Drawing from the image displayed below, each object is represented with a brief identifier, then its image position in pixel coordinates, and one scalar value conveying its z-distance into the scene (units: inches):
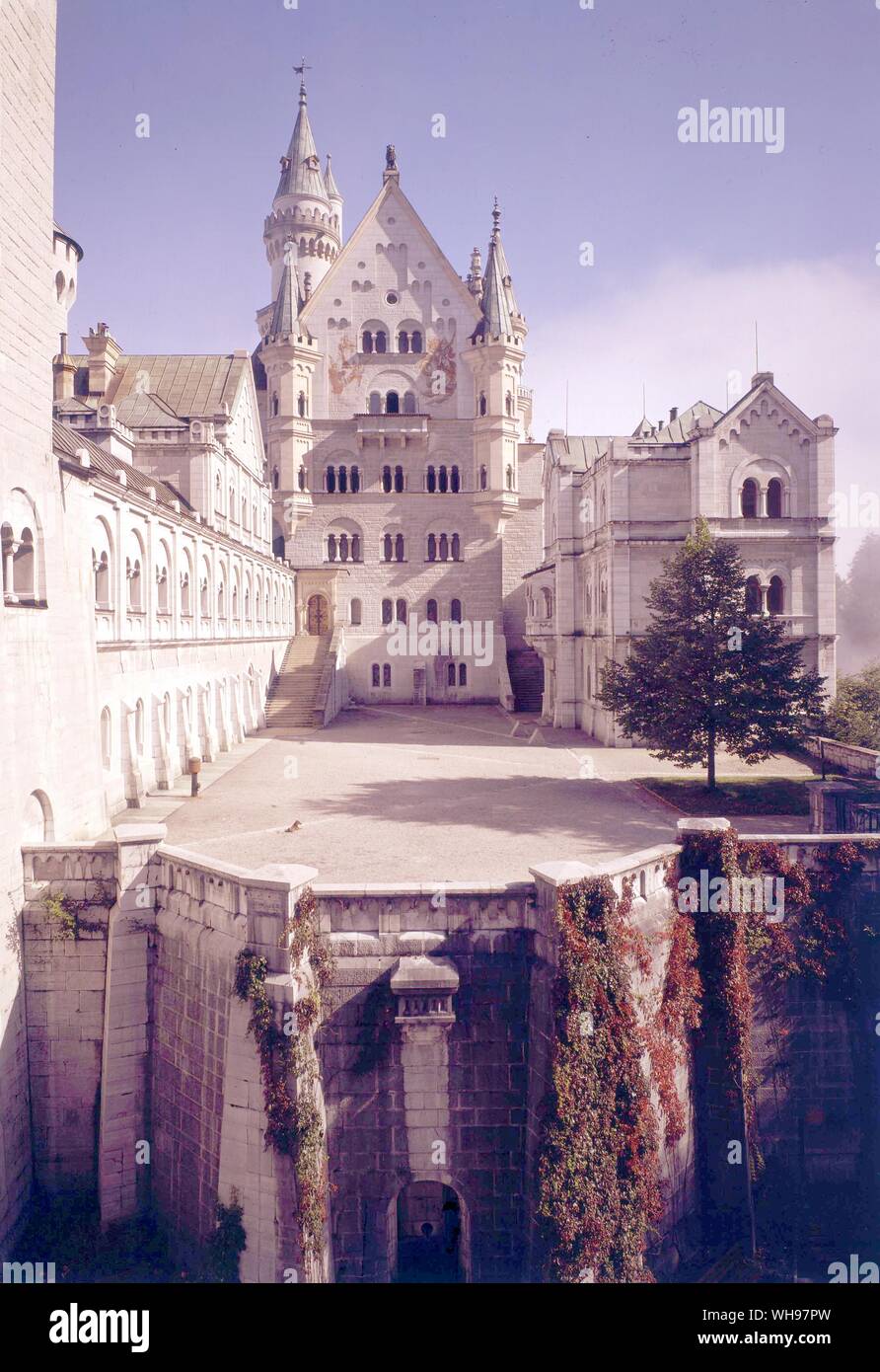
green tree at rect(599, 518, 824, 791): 884.6
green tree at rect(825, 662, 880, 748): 994.3
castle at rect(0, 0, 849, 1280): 493.0
